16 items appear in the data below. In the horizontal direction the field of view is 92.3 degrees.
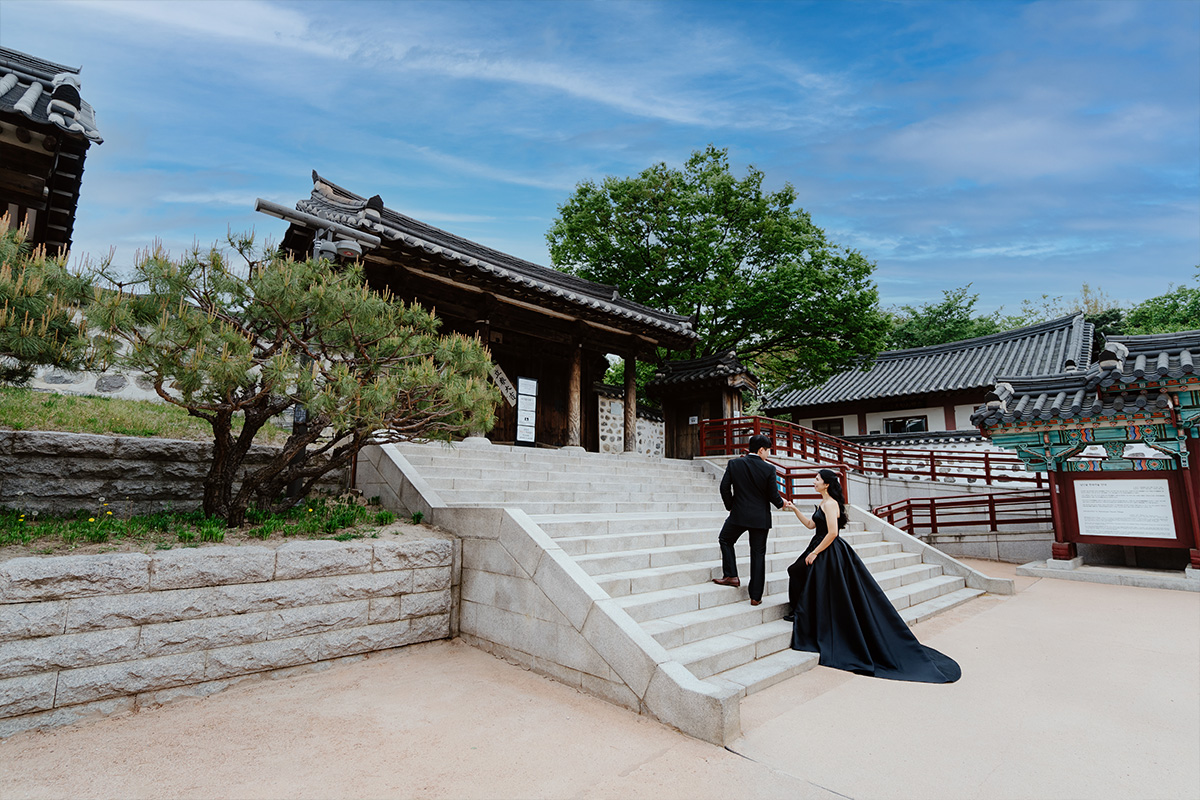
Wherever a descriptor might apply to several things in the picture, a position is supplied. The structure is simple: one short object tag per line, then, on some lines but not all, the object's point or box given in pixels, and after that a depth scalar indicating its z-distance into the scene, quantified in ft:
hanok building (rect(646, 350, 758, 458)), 53.11
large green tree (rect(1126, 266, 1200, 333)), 74.13
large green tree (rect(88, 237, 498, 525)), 14.12
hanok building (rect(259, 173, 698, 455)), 31.50
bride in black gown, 15.57
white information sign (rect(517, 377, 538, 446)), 42.24
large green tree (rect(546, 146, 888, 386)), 54.80
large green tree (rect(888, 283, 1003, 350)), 92.58
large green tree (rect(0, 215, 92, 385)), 13.05
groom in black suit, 17.25
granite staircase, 15.06
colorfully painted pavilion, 29.19
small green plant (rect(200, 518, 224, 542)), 14.90
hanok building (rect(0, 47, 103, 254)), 17.26
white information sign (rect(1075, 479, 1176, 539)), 30.04
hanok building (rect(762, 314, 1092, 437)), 64.95
